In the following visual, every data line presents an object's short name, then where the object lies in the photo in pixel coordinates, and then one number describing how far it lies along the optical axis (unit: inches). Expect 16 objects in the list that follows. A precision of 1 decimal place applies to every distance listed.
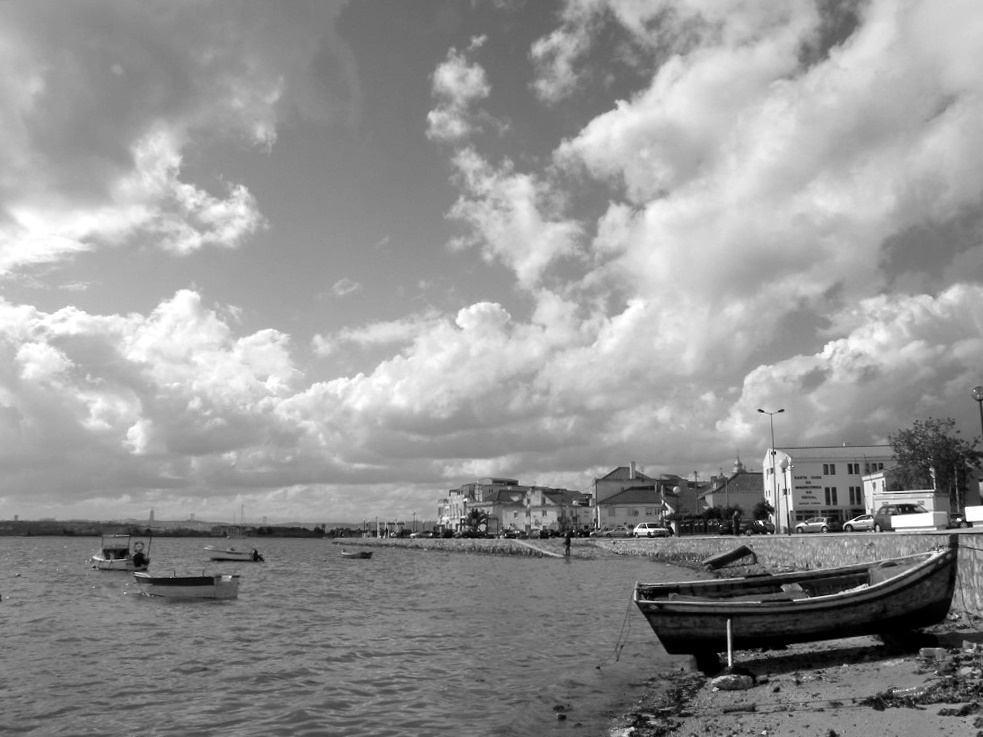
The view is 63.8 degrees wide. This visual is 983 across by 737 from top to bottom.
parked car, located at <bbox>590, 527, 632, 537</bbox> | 4498.3
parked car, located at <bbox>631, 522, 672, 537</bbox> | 3689.2
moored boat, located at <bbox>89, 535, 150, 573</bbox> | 2576.3
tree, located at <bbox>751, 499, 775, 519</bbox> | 4185.5
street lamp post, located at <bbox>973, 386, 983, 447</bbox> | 1247.5
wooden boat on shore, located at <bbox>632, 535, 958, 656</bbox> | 752.3
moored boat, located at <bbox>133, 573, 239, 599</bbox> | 1721.2
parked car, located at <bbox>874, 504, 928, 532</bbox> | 1883.6
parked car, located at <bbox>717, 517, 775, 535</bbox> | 3174.0
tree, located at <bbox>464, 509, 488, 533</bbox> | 6707.7
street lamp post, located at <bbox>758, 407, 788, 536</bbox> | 3720.5
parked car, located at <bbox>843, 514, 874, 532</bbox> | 2041.1
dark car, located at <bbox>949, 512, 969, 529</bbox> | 1658.5
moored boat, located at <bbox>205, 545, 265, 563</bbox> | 3700.8
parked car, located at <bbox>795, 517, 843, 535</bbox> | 2497.7
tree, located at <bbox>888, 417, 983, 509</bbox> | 2746.1
